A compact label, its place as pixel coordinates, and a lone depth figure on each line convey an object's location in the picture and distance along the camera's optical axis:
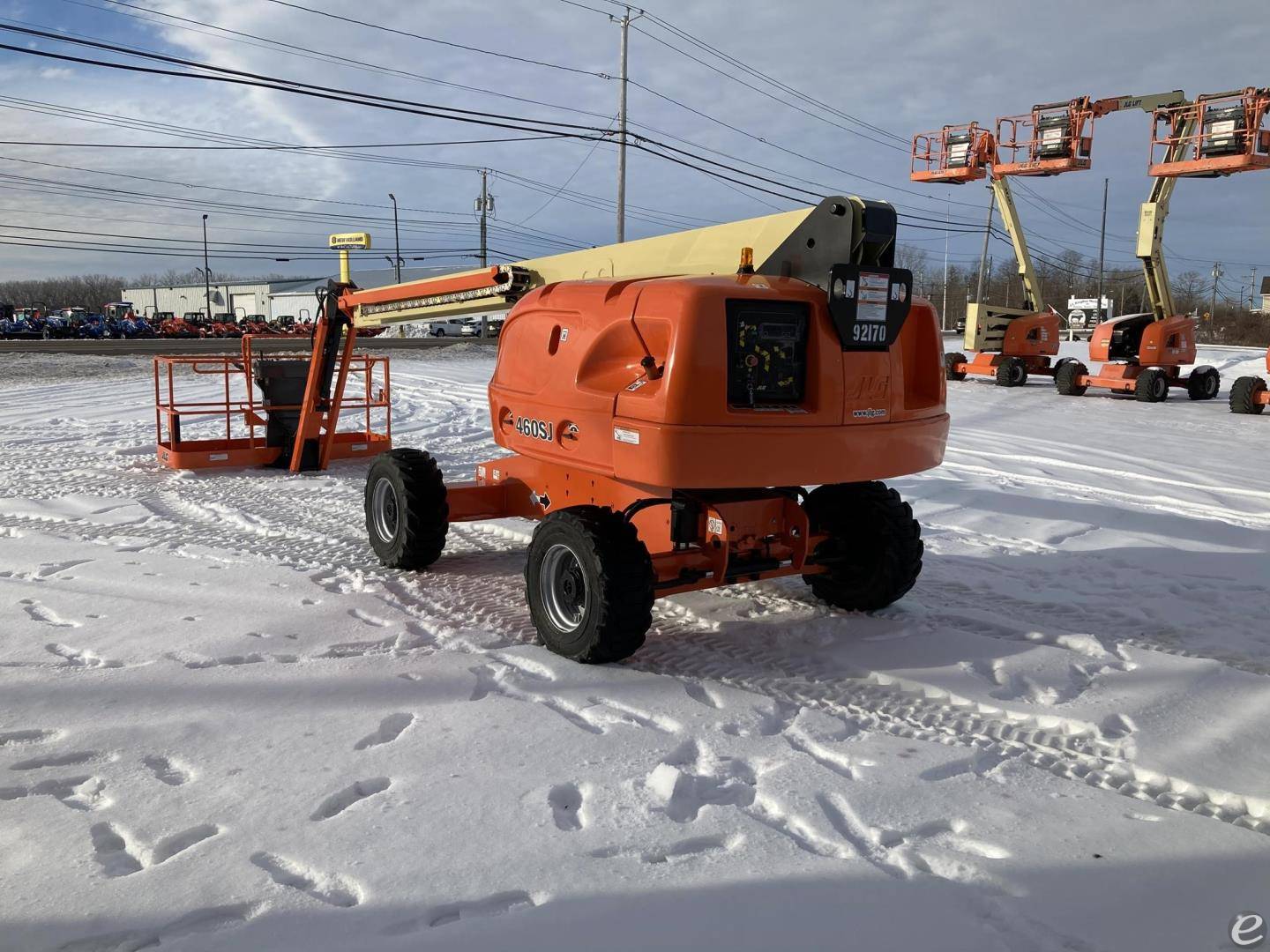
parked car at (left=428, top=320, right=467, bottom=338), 52.59
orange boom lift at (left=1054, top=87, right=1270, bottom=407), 18.11
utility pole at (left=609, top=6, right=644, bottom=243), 32.00
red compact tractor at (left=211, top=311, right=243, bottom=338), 46.77
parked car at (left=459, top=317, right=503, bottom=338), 52.47
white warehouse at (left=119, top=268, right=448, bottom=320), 93.88
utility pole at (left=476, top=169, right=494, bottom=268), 56.34
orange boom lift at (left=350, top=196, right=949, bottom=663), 4.44
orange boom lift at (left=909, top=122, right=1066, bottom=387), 23.25
